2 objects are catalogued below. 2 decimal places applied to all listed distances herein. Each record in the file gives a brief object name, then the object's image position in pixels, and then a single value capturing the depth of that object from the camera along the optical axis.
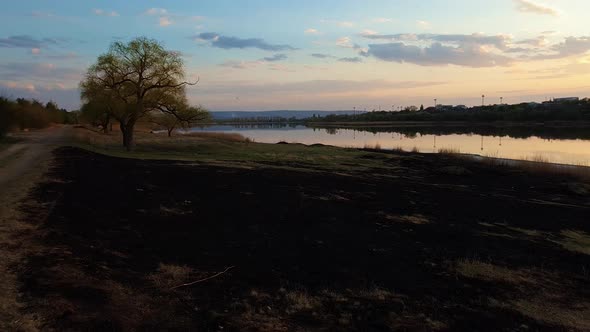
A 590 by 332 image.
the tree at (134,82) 36.59
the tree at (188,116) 39.75
